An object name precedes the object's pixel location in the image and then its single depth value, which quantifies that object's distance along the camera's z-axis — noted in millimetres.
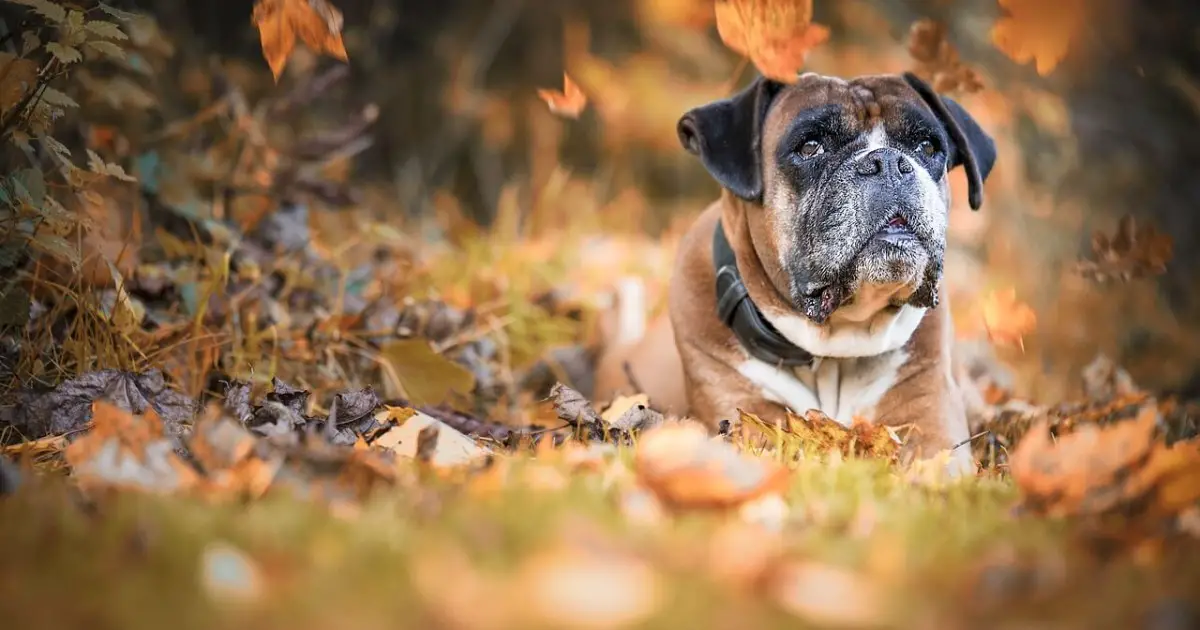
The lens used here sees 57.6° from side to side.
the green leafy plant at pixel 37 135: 2371
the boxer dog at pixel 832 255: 2795
